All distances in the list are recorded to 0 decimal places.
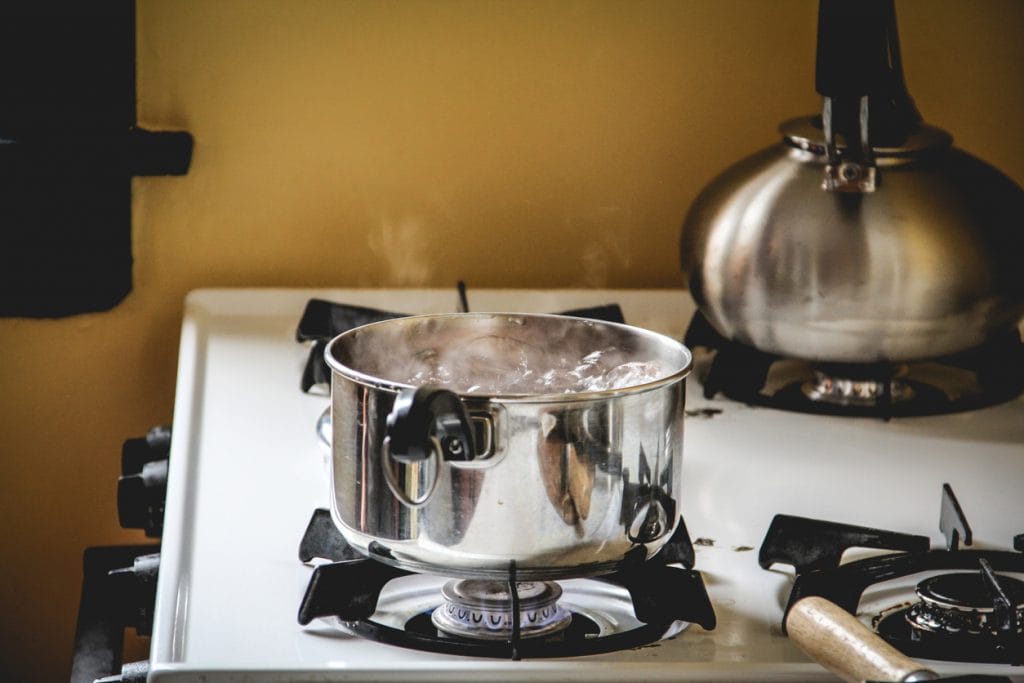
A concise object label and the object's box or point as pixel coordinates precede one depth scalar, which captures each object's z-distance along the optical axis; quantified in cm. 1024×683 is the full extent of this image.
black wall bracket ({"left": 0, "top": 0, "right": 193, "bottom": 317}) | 204
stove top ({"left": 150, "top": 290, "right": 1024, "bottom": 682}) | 140
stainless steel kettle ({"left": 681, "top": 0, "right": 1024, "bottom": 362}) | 178
